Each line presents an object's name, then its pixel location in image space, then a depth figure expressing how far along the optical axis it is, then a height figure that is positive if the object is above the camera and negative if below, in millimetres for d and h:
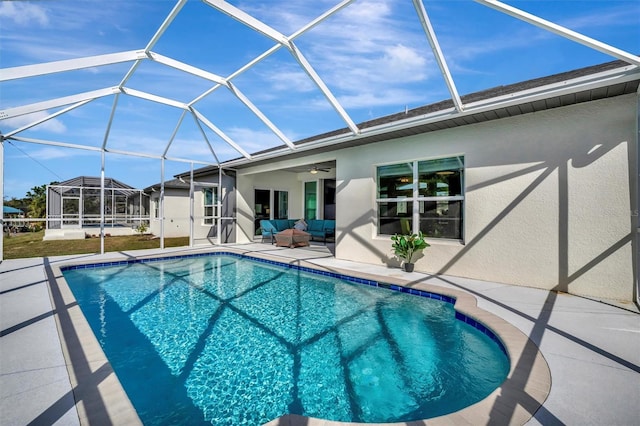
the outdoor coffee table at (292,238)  11867 -1106
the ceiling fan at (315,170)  12203 +1907
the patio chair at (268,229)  13133 -806
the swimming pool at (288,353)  2686 -1732
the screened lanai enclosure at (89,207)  16638 +176
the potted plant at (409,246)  7020 -813
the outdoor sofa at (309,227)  13234 -730
